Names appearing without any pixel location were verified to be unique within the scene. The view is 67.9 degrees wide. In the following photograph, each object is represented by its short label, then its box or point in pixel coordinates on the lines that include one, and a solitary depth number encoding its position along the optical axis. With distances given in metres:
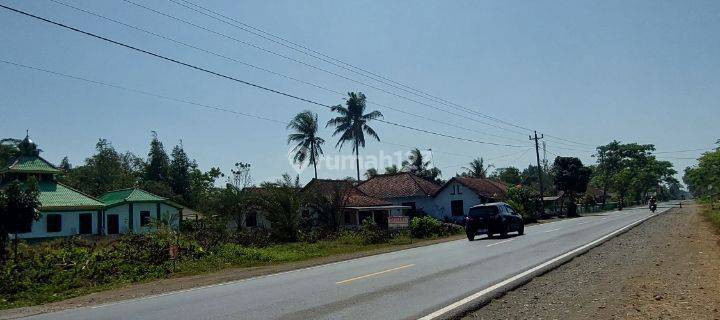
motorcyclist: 56.19
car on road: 26.16
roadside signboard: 27.19
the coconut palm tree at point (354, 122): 61.31
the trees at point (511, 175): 114.38
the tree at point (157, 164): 73.38
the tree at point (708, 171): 39.53
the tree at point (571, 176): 72.06
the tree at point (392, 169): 75.94
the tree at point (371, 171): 77.75
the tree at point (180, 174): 73.25
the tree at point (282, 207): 30.19
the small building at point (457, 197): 52.69
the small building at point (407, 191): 54.09
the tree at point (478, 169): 74.25
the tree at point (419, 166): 72.38
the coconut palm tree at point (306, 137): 59.88
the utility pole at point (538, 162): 55.58
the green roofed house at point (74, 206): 41.75
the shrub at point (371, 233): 28.67
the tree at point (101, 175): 71.56
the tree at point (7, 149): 66.06
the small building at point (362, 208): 46.19
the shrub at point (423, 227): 32.49
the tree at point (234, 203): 34.66
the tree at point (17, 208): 19.74
